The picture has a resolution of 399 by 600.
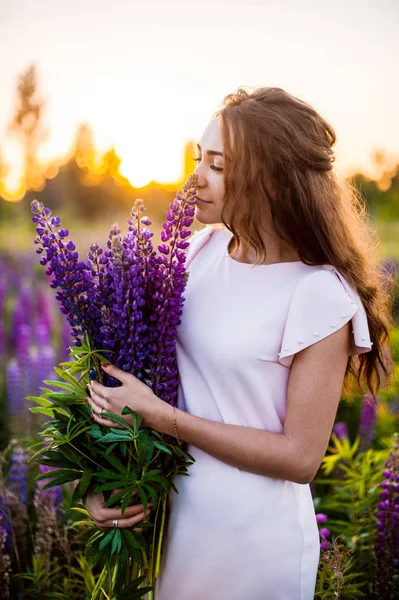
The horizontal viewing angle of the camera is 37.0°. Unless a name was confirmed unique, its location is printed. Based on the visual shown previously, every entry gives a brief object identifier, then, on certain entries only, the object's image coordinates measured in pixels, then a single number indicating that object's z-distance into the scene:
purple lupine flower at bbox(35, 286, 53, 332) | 3.31
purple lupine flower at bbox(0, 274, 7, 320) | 3.59
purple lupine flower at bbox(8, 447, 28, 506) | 2.24
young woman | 1.40
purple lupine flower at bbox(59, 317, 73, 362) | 3.14
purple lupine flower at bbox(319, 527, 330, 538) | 1.97
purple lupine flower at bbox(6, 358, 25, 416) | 2.70
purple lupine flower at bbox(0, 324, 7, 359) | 3.22
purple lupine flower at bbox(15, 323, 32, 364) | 2.92
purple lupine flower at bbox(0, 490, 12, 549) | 2.09
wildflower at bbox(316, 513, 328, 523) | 2.03
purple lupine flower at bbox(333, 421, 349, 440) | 2.71
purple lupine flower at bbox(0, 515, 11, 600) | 1.95
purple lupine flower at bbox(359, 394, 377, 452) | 2.74
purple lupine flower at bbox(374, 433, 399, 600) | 2.02
